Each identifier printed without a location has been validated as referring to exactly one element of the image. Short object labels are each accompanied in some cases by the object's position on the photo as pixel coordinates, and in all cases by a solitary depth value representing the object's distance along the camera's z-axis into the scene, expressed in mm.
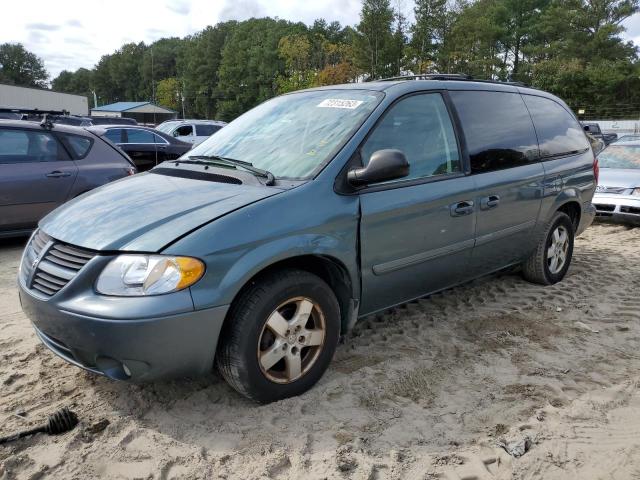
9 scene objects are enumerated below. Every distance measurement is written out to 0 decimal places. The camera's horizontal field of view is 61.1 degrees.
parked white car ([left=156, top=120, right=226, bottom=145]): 17094
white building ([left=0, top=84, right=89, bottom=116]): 46375
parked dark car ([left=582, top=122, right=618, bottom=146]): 22764
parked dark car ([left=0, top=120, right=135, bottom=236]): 6051
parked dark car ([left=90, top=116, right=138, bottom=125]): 21097
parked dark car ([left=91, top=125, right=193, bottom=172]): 12016
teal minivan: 2486
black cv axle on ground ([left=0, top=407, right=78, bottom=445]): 2562
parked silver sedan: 7988
